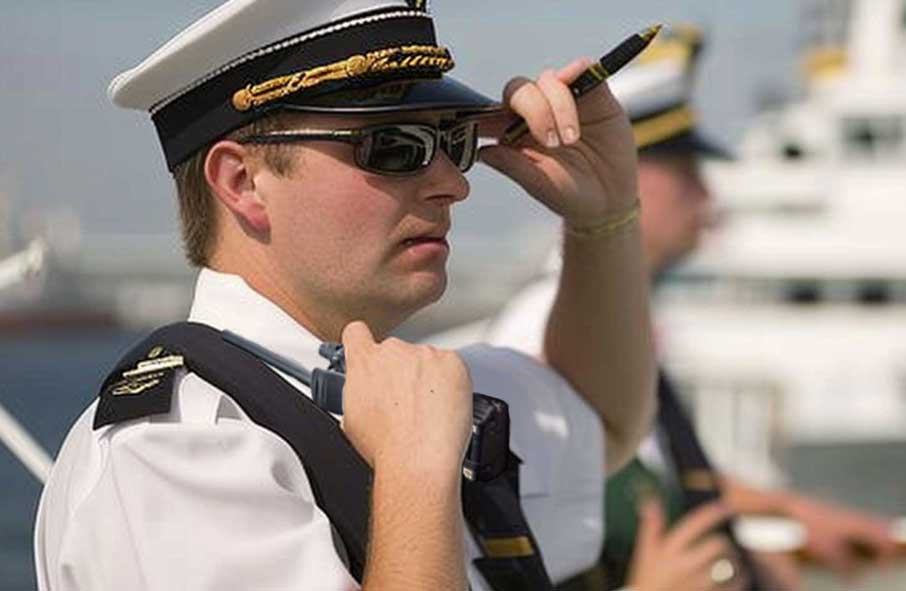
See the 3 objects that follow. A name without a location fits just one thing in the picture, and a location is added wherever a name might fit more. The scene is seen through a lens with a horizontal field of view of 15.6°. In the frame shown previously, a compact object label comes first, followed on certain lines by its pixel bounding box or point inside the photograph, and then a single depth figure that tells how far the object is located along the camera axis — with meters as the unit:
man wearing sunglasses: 2.31
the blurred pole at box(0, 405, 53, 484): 3.05
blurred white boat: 26.62
